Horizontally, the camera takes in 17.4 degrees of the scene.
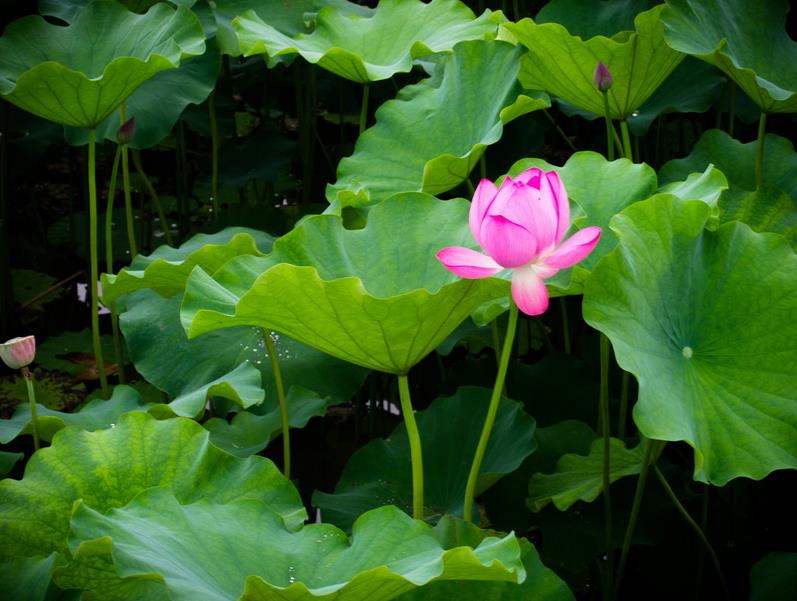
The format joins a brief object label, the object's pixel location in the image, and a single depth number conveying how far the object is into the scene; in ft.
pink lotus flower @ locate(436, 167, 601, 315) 11.09
